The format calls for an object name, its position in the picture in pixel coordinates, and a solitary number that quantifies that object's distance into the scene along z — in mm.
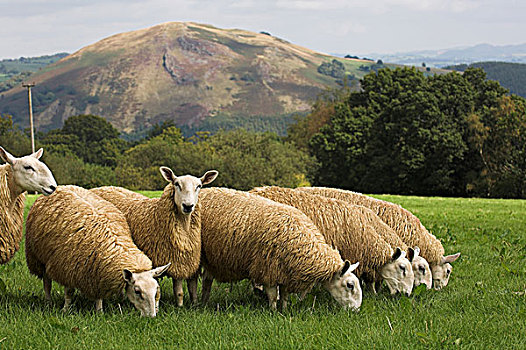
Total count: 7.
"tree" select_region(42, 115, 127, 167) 92125
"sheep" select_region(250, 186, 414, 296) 8508
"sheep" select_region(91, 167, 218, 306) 7812
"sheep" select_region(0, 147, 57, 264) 7402
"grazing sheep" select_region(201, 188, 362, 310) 7547
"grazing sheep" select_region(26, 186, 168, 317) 7176
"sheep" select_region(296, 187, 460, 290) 9609
